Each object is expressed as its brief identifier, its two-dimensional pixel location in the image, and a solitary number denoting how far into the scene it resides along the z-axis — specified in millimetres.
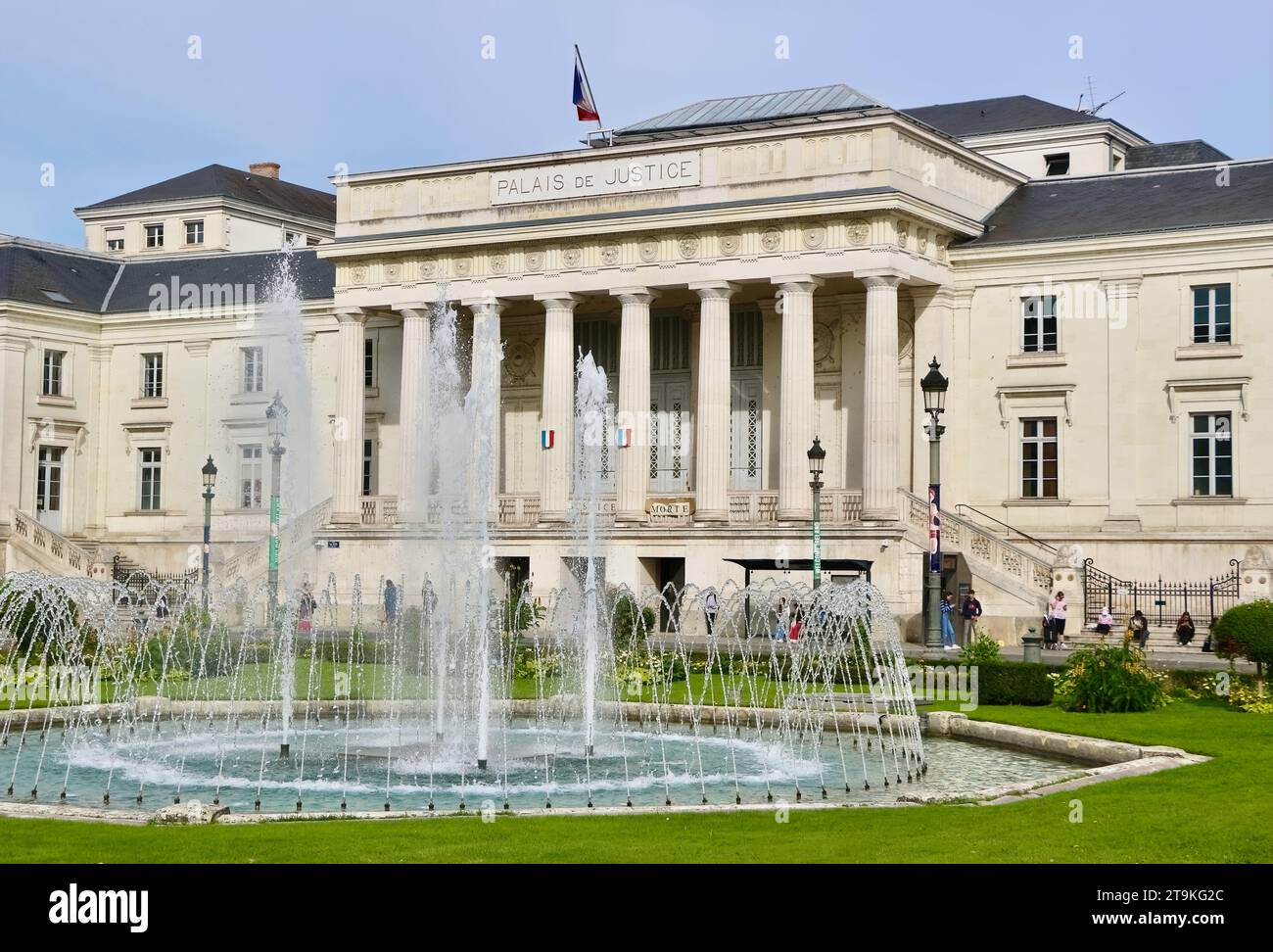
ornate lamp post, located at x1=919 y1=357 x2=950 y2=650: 29172
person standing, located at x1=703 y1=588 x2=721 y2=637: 42000
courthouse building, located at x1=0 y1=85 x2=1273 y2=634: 45594
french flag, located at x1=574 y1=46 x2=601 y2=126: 51719
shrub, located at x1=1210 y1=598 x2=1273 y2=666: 26891
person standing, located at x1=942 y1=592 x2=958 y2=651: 42031
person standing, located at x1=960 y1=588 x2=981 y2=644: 41656
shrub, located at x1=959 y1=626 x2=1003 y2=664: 28766
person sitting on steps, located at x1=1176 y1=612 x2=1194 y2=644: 39844
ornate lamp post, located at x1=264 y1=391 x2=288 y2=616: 39938
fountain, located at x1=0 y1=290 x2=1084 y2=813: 20734
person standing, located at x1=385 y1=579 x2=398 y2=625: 44628
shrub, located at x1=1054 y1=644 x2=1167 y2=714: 26125
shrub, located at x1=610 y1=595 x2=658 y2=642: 38656
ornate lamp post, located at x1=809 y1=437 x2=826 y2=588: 36462
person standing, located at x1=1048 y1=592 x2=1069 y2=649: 40431
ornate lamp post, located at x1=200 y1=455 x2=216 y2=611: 44688
